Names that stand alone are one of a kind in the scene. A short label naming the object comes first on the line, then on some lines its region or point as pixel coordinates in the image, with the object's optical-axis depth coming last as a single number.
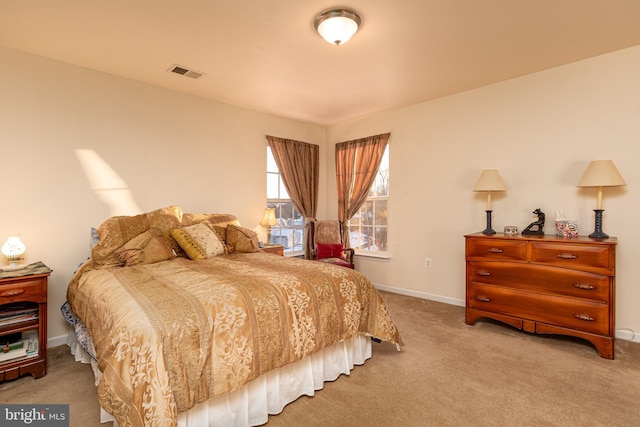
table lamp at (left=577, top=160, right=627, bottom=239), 2.70
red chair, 4.53
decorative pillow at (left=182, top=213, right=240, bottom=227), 3.40
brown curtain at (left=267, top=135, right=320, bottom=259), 4.72
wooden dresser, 2.60
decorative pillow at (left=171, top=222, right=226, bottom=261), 2.91
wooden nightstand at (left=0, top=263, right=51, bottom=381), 2.28
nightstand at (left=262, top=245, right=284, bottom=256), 4.04
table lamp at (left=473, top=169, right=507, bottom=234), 3.35
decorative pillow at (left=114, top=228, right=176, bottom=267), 2.61
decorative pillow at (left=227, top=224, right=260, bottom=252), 3.28
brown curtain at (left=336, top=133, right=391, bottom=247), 4.67
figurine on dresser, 3.21
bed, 1.44
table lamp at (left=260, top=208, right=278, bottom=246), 4.35
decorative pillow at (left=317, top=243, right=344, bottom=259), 4.59
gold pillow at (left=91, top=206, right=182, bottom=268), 2.59
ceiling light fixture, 2.22
